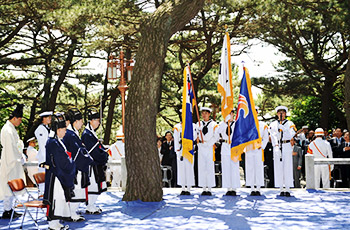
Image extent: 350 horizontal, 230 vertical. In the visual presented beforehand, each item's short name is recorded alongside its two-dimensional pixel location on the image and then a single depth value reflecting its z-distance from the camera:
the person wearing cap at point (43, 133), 10.79
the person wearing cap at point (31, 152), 14.56
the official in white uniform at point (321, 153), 13.09
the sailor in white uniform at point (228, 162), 11.41
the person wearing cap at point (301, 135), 15.78
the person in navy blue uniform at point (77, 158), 8.45
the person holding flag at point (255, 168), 11.33
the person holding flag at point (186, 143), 11.77
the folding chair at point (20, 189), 7.43
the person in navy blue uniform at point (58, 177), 7.63
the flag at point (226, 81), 11.50
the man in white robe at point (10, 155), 9.07
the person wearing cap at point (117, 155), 15.30
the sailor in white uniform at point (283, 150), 11.20
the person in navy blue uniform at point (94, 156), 9.25
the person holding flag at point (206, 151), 11.66
